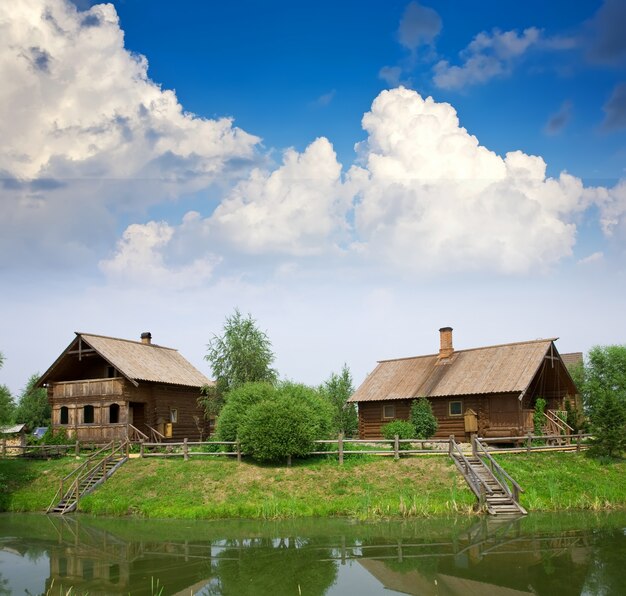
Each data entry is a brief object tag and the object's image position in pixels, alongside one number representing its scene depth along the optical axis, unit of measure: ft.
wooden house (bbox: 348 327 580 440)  111.86
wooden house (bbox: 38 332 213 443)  119.91
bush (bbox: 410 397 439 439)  117.70
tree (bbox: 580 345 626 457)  182.99
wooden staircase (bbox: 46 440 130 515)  89.04
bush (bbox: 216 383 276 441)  103.40
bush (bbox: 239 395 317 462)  93.30
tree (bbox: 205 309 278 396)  143.74
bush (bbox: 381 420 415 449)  109.40
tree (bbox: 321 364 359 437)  168.35
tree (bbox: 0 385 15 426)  124.34
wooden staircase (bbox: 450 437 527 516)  76.38
